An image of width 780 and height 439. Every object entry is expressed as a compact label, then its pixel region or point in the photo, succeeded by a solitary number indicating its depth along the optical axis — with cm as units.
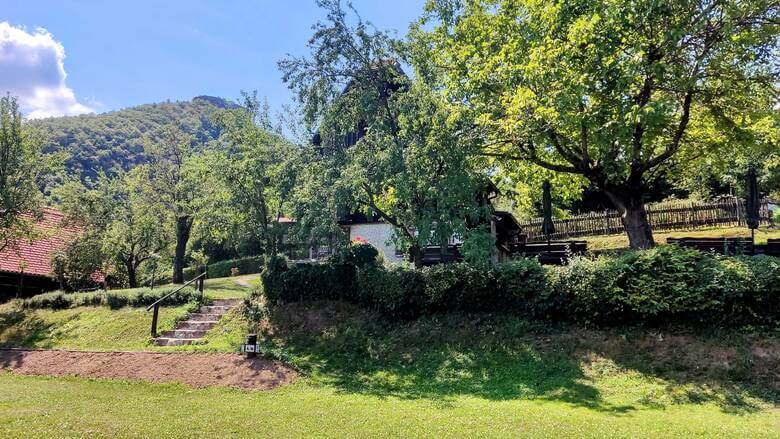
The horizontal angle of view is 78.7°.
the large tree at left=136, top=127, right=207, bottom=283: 2383
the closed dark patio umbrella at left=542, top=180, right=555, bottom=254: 1518
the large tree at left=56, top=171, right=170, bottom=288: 2195
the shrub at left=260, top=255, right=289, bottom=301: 1502
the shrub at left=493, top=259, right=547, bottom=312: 1117
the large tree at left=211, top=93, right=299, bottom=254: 1516
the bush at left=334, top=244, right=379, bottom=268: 1416
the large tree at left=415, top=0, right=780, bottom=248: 1230
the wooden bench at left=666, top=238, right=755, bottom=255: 1462
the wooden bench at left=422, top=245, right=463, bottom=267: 1645
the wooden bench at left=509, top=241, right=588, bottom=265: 1512
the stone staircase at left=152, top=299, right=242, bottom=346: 1430
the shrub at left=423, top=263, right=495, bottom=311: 1194
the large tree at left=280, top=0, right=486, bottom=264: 1183
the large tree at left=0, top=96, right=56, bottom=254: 1877
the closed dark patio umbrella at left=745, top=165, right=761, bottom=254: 1264
